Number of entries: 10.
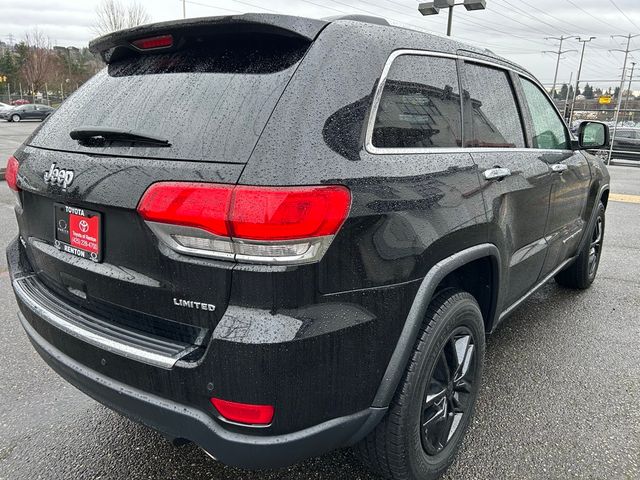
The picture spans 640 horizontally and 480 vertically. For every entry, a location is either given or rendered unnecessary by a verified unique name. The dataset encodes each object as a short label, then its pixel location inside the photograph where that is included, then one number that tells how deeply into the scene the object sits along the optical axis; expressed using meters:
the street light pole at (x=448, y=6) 17.12
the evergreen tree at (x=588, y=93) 59.12
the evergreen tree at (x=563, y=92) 56.54
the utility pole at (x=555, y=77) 46.93
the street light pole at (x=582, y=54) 32.84
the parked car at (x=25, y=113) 34.62
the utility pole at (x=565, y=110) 26.29
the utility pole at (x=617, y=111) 19.19
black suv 1.54
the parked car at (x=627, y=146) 19.88
